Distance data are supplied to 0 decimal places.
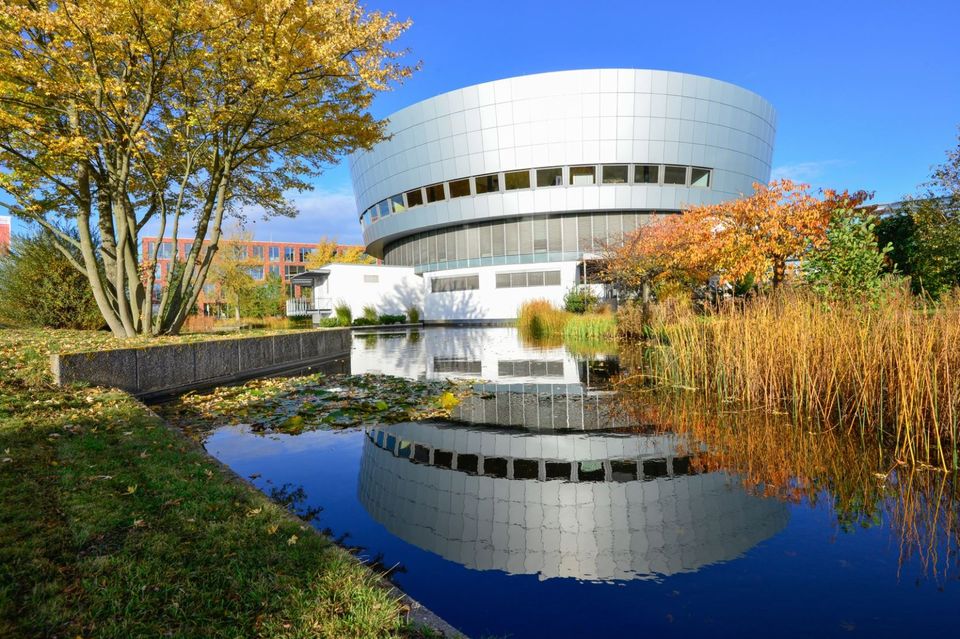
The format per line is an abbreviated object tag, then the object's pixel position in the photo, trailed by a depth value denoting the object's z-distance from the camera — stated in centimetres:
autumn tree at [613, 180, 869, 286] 1712
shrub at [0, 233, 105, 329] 1561
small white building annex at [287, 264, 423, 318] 3959
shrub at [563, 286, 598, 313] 2611
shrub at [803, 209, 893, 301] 873
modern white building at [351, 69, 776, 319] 3494
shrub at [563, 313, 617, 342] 1994
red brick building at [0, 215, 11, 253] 4518
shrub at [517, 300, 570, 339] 2241
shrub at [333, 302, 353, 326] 3381
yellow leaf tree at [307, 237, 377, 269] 6269
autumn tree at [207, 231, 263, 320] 3393
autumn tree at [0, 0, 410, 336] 947
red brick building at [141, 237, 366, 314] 7888
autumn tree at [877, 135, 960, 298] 1569
